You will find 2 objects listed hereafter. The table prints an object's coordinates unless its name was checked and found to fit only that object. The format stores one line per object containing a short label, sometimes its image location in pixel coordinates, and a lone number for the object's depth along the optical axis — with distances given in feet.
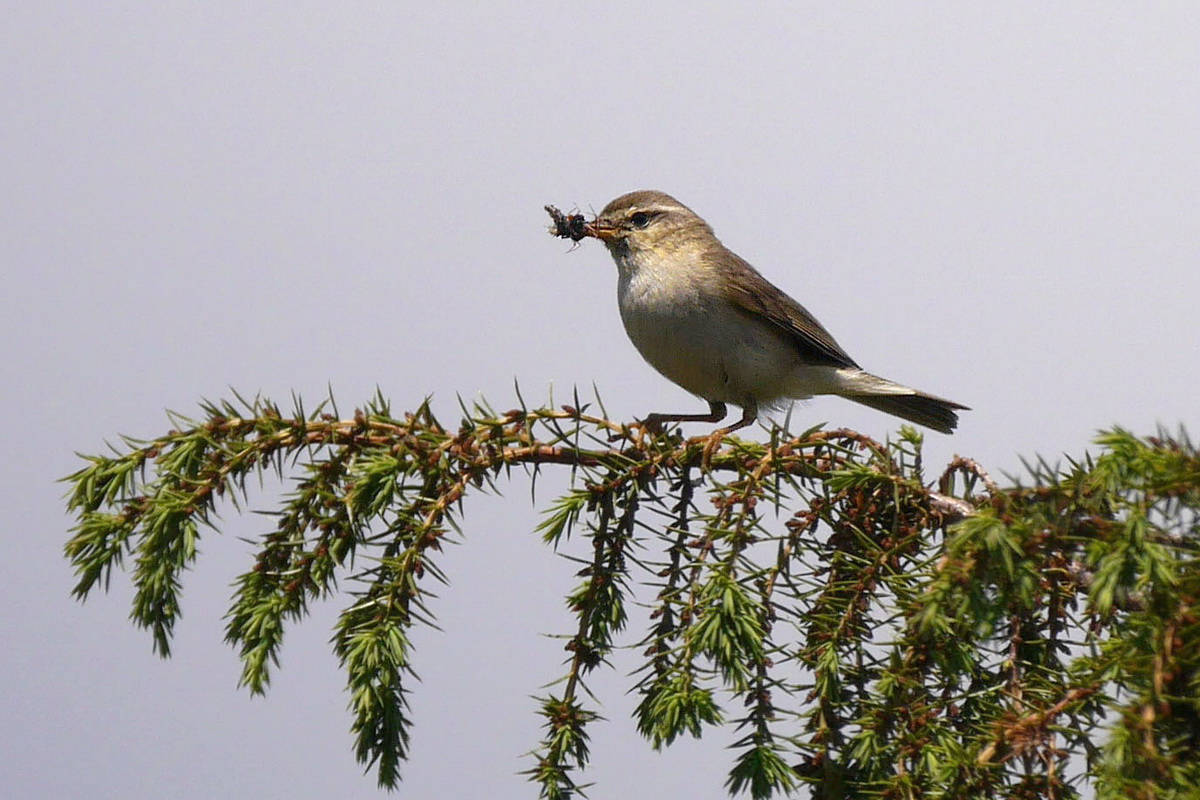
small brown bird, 40.55
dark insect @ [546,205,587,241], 46.60
